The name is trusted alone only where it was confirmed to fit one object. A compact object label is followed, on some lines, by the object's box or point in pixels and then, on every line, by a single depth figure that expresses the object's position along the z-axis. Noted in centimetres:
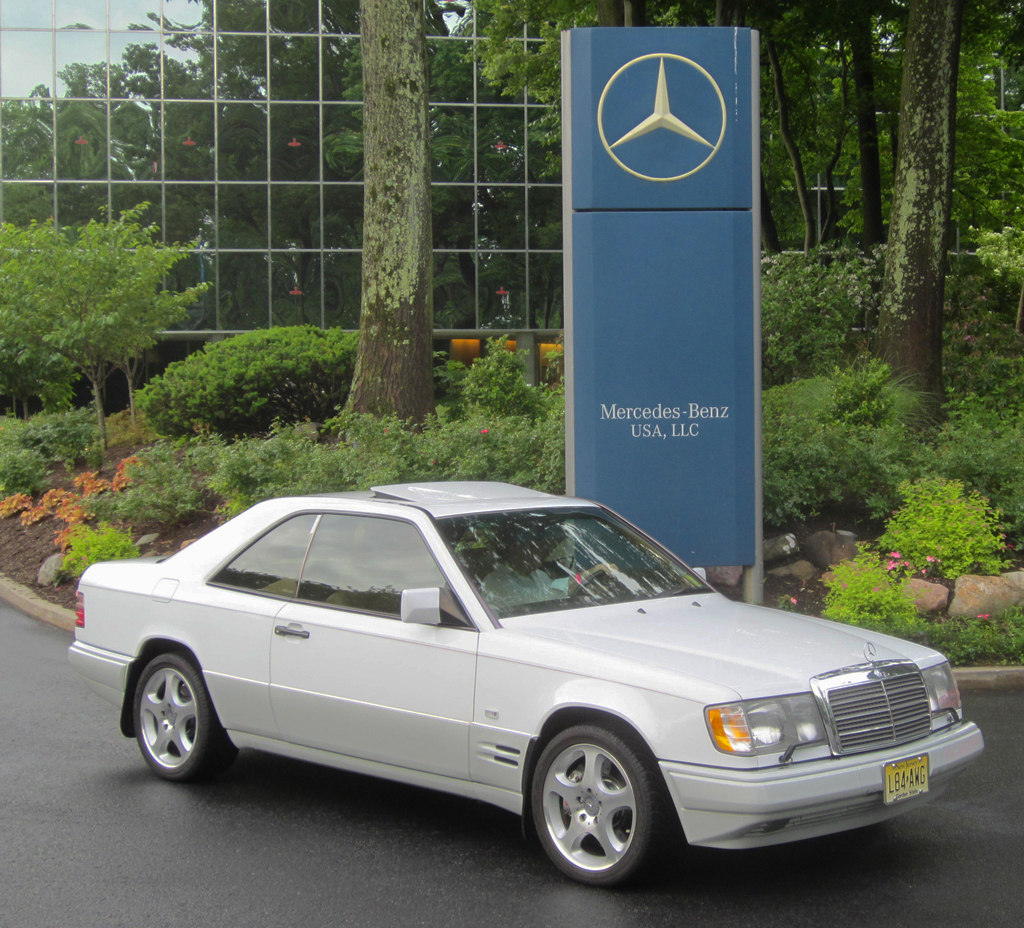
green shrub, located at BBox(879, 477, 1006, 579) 942
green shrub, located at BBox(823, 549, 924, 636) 849
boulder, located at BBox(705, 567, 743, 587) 963
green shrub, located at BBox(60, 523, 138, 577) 1183
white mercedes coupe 415
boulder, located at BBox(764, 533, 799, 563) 1014
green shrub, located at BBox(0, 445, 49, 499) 1625
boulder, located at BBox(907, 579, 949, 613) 901
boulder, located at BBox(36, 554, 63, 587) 1227
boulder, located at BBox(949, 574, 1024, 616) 891
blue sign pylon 888
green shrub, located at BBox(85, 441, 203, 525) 1255
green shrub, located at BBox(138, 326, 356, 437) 1622
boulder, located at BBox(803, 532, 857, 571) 1000
